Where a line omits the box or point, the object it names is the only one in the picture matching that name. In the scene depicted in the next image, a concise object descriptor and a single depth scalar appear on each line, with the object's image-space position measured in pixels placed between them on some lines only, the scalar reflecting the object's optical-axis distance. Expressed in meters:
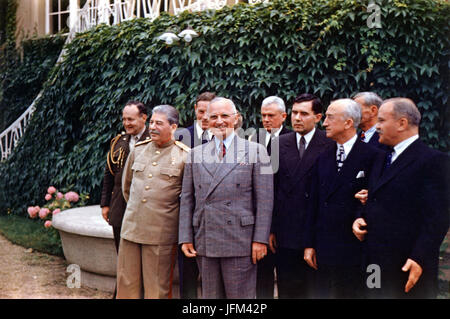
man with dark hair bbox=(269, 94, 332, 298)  3.53
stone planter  5.01
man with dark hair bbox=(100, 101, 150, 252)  4.27
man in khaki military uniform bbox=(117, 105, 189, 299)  3.66
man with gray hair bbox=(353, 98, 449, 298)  2.90
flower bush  6.85
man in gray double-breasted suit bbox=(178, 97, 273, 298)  3.30
